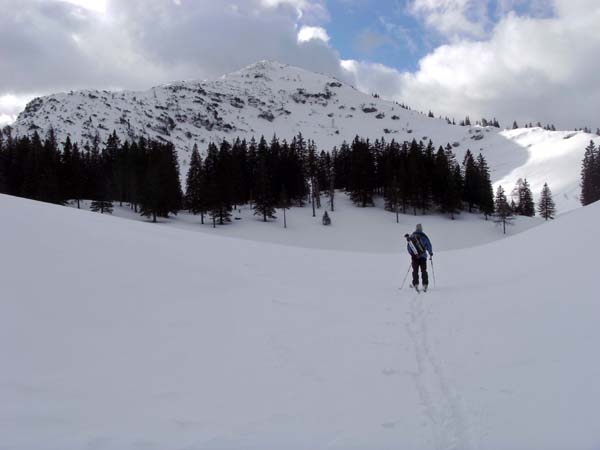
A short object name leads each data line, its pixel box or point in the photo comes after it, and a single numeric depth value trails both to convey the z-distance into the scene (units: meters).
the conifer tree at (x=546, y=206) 74.69
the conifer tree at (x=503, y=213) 60.08
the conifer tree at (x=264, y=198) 59.06
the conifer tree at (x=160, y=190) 54.22
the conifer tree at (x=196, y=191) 56.59
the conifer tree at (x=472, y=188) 71.69
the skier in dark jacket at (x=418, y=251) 13.46
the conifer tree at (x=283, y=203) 58.00
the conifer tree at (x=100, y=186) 54.62
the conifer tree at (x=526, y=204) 84.25
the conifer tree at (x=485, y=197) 69.56
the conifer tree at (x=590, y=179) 69.69
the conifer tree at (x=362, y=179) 69.75
